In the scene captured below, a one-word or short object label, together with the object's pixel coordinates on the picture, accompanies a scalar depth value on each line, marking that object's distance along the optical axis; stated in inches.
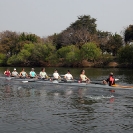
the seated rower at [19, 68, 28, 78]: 1505.9
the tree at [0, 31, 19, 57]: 4207.7
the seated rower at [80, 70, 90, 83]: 1230.8
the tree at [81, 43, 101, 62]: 3334.2
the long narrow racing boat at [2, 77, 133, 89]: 1088.7
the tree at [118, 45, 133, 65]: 3029.0
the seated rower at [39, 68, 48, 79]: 1440.7
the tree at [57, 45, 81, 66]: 3442.4
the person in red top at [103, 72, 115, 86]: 1099.4
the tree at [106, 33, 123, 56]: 3676.2
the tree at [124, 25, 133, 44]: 3688.5
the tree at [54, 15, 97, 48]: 3826.3
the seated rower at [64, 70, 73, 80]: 1337.4
